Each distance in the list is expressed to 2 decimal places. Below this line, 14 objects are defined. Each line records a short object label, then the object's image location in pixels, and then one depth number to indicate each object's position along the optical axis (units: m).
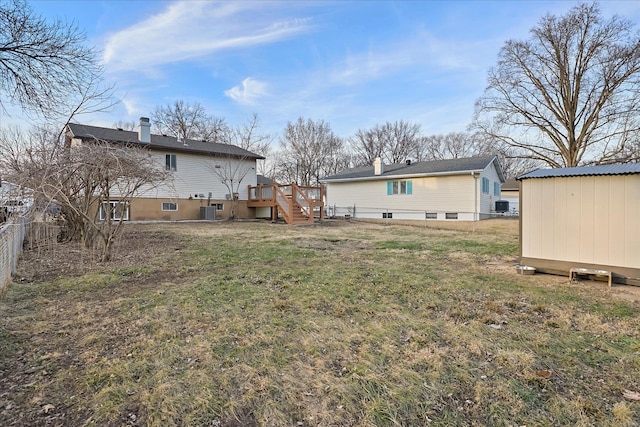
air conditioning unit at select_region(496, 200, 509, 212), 21.19
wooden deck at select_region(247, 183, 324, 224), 16.59
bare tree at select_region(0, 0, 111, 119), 7.54
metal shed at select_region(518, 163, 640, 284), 4.96
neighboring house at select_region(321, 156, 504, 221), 18.08
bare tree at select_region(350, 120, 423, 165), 41.75
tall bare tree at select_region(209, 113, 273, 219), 20.03
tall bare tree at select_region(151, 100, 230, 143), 33.59
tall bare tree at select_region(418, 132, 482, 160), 42.56
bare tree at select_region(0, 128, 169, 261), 5.86
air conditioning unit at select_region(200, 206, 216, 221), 18.92
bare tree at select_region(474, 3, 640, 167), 17.23
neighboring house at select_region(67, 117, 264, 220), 17.41
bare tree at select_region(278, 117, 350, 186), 36.75
